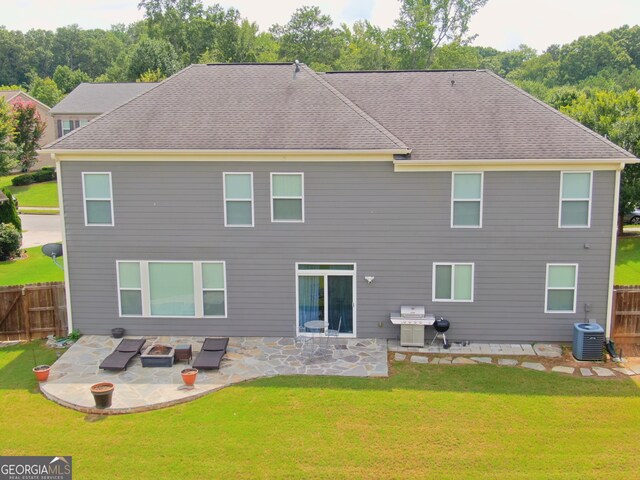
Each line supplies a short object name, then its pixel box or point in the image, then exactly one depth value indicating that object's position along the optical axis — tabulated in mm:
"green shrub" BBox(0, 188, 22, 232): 26891
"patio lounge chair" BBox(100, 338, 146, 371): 13750
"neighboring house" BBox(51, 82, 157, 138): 47438
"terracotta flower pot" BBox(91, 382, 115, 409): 11906
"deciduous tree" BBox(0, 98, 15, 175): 30750
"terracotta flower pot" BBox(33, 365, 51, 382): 13188
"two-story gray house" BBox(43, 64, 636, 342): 15039
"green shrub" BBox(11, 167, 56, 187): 46750
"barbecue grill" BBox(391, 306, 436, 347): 15086
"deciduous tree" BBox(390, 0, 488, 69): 51375
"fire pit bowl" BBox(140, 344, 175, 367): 14047
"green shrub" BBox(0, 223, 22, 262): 25578
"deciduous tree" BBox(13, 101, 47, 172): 45531
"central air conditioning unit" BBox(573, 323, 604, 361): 14273
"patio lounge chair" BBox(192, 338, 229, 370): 13711
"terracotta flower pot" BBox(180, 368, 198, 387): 12859
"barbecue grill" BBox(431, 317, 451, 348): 15136
